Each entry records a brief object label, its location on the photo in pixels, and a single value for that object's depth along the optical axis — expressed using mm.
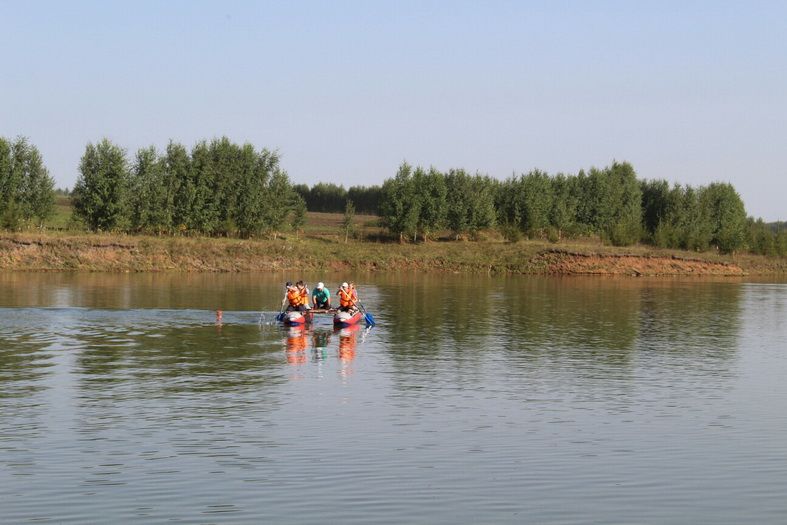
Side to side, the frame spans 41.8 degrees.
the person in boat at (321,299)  55156
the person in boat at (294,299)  52625
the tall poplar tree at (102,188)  121375
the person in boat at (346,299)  53531
